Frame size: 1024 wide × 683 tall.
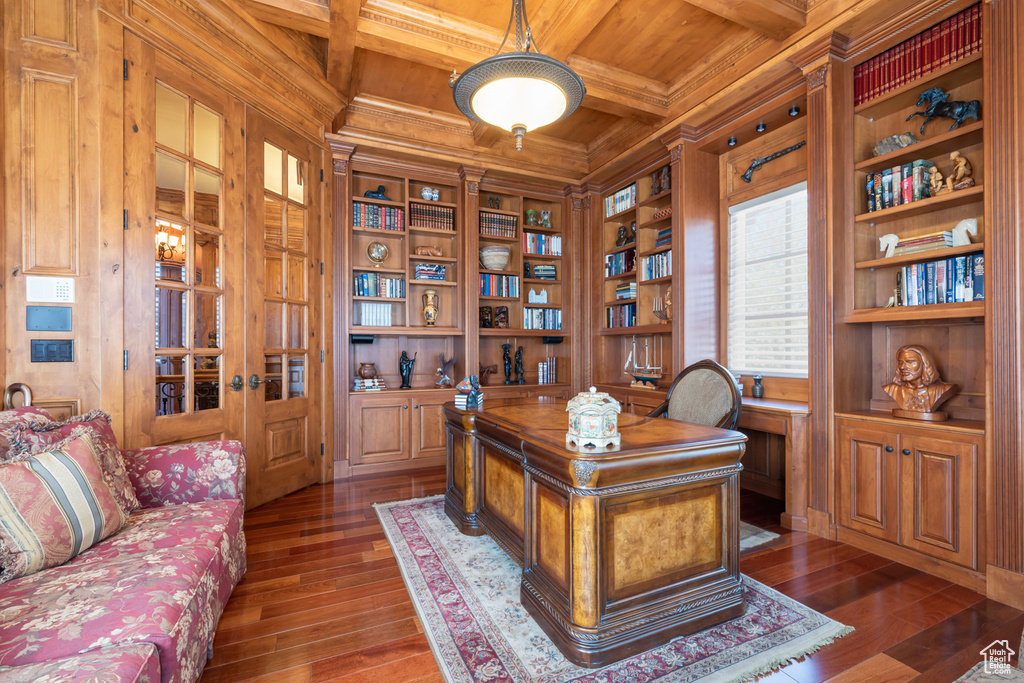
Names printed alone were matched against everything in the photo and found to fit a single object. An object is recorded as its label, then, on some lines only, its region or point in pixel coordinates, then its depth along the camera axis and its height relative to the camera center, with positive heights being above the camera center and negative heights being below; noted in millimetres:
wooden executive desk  1667 -766
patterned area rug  1635 -1169
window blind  3457 +442
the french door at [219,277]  2654 +449
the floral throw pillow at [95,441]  1755 -383
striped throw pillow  1448 -557
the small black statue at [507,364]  5138 -252
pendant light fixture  1961 +1134
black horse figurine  2421 +1260
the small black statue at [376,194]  4602 +1474
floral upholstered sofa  1146 -723
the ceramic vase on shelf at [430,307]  4777 +358
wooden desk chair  2762 -369
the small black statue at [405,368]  4617 -261
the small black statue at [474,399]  2926 -363
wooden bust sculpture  2467 -259
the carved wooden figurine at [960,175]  2422 +867
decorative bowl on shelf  4969 +908
